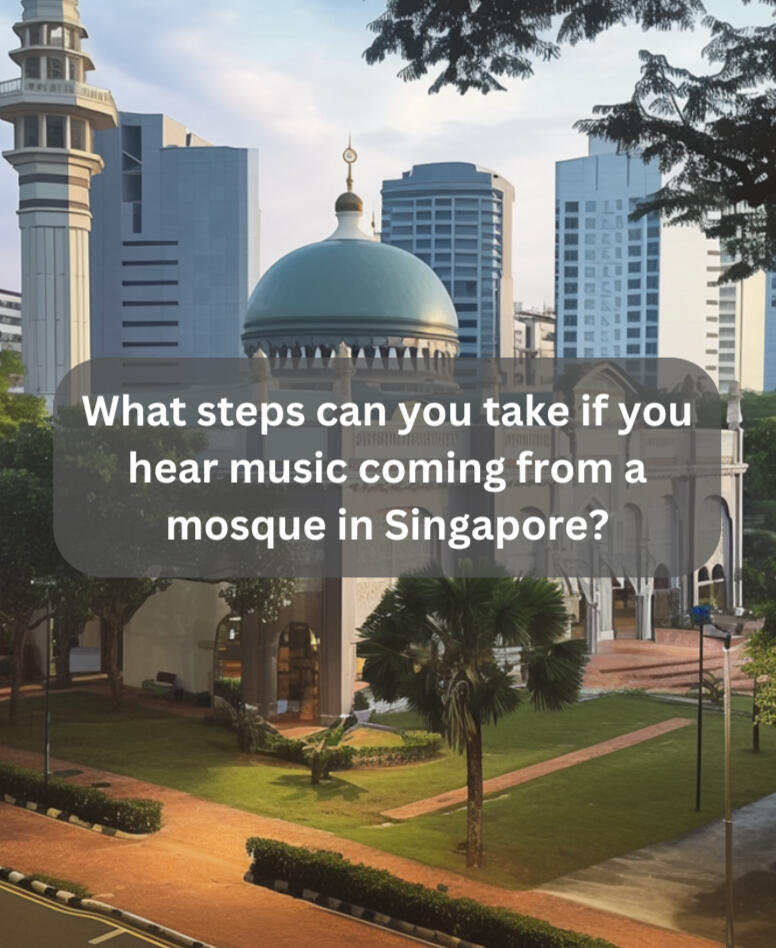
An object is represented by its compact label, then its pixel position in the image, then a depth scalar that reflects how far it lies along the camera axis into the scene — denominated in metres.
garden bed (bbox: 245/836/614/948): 21.55
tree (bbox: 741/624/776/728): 25.53
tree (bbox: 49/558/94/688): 36.69
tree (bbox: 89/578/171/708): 38.44
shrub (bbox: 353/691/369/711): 41.06
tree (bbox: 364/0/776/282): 20.59
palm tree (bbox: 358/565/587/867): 26.12
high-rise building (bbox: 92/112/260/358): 143.62
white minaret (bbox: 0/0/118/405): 62.81
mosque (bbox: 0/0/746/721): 41.16
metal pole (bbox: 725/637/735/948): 21.25
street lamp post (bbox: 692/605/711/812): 28.69
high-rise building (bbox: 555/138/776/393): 155.38
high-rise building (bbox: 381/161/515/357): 195.38
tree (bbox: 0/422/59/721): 36.25
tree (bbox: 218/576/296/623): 37.72
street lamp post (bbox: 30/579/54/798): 30.23
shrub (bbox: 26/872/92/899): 24.62
